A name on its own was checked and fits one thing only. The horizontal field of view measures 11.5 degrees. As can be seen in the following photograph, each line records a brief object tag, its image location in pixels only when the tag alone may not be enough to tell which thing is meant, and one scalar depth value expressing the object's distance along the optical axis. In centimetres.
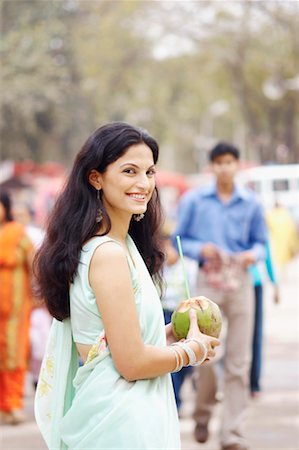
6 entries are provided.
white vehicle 3136
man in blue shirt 889
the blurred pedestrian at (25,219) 1128
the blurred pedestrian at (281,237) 2454
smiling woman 414
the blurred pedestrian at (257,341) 1123
